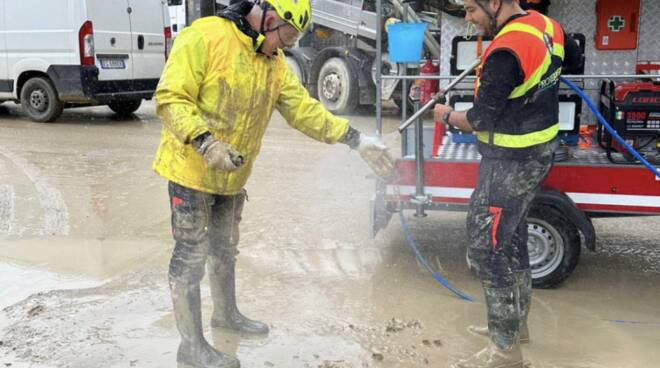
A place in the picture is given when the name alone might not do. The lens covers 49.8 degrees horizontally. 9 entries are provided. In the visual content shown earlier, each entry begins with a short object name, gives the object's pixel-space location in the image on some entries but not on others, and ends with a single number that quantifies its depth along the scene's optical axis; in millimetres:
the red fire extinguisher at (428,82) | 6262
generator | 4805
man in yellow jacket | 3125
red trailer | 4449
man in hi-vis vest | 3250
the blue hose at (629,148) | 4148
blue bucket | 4906
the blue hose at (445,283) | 4564
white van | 10859
